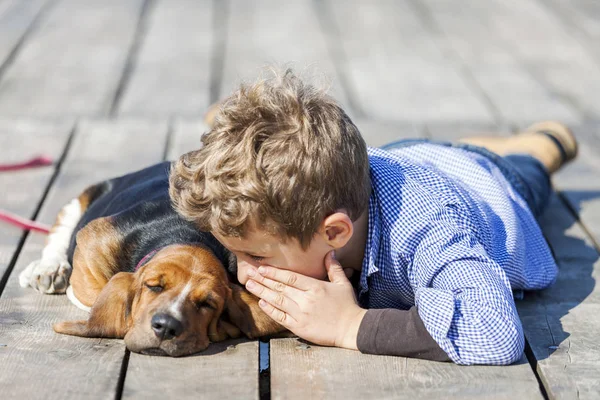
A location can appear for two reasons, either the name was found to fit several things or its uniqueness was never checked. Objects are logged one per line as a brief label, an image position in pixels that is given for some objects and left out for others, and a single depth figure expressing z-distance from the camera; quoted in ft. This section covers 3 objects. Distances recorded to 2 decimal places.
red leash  13.23
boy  9.19
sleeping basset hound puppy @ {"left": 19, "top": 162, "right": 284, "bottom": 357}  9.29
